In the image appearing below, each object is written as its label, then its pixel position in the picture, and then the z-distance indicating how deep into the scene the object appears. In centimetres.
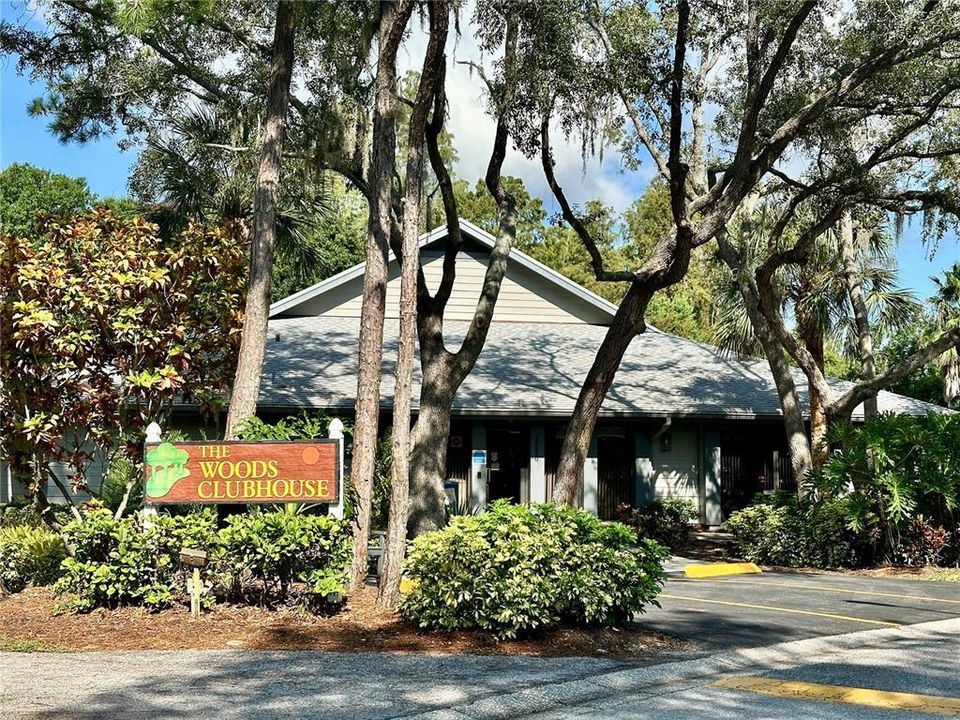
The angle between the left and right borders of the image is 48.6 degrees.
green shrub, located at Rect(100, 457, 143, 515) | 1636
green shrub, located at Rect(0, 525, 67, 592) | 1377
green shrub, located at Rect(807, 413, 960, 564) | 1703
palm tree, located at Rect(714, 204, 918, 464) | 2298
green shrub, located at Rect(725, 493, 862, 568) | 1848
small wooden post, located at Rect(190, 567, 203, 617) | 1116
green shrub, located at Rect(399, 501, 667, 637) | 998
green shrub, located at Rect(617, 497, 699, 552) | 2169
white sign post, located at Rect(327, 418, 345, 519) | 1159
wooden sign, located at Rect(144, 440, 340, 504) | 1171
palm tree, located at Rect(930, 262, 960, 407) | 2226
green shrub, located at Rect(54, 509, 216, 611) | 1126
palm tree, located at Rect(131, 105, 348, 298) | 1984
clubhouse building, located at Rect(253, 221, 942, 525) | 2194
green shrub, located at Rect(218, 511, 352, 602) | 1100
